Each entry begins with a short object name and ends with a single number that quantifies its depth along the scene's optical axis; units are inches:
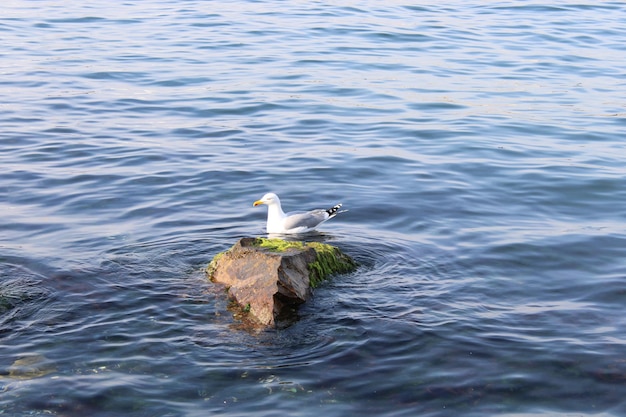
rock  357.7
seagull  480.7
